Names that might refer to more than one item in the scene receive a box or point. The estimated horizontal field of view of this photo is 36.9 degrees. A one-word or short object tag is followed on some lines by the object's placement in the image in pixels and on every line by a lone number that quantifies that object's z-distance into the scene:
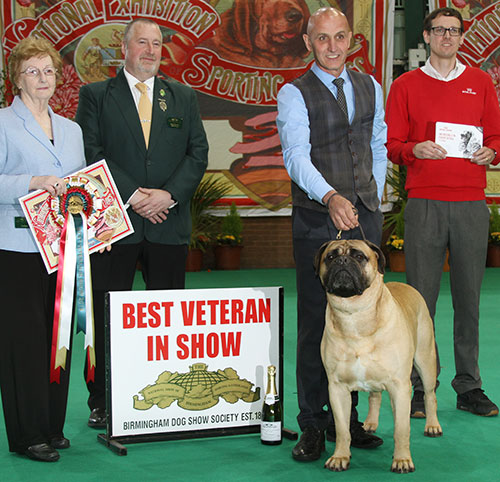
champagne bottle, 3.39
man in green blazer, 3.73
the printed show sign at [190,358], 3.38
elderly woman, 3.20
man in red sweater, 3.92
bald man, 3.27
